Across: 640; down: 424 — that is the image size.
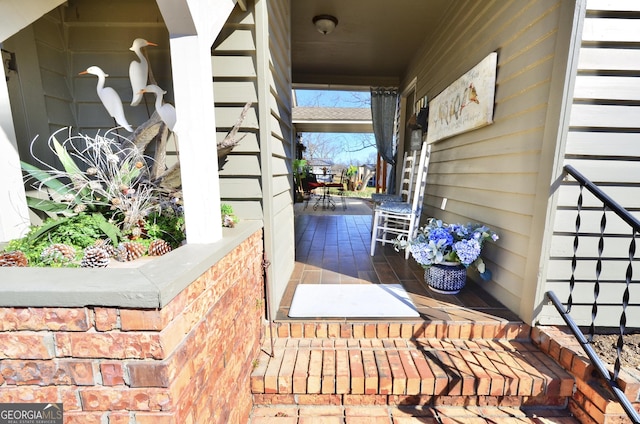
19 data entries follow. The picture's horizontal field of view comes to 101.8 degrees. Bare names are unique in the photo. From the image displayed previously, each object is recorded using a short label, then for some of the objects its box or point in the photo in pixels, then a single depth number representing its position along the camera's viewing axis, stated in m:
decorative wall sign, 1.88
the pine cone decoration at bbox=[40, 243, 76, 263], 0.96
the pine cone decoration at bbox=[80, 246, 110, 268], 0.95
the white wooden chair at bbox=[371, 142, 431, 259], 2.57
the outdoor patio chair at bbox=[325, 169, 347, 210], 5.82
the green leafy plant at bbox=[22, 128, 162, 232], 1.21
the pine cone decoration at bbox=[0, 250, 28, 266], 0.89
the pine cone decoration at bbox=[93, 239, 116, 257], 1.10
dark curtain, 4.79
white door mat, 1.60
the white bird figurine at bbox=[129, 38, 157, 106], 1.39
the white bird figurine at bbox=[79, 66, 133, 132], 1.40
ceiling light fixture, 2.77
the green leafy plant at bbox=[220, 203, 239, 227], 1.37
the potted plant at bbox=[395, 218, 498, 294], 1.80
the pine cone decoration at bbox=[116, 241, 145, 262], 1.08
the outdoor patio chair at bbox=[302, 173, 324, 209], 6.18
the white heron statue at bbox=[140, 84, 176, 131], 1.33
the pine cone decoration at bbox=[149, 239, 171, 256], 1.14
